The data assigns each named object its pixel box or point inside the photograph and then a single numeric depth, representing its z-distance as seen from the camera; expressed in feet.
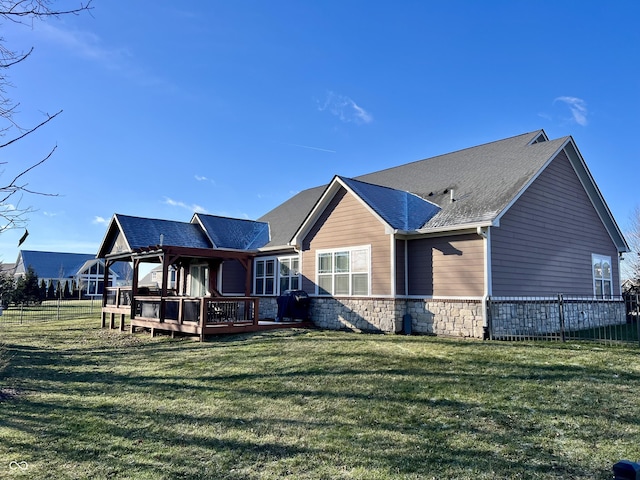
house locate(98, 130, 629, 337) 39.70
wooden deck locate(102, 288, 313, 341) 43.16
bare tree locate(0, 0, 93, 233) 13.00
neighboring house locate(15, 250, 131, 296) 172.76
